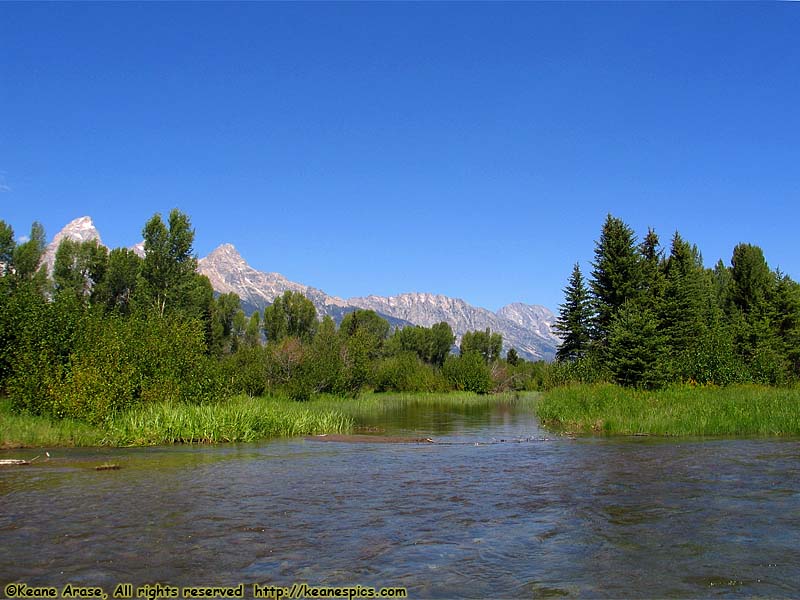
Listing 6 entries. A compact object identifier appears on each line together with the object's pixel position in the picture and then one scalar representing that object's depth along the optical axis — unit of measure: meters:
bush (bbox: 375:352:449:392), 90.12
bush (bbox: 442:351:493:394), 91.69
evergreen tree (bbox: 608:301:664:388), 41.06
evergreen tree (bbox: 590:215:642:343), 60.19
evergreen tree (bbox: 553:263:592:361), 65.94
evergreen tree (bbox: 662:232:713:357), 57.19
